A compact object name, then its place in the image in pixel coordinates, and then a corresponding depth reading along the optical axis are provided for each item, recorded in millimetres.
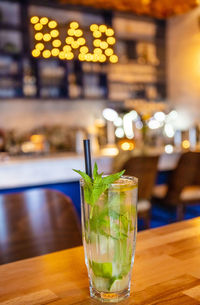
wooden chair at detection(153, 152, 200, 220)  3592
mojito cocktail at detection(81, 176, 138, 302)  712
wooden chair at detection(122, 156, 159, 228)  3221
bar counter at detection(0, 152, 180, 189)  3299
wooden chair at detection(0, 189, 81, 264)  1294
